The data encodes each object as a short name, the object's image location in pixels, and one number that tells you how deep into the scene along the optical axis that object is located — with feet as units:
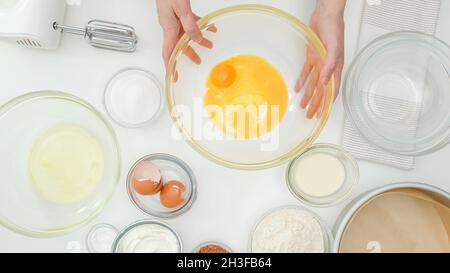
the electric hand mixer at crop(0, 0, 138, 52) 2.81
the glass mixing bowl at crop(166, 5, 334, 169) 3.00
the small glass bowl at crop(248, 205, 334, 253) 3.05
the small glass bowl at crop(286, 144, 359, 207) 3.10
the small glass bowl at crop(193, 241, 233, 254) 3.05
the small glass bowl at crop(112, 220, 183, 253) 2.98
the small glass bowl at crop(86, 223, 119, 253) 3.04
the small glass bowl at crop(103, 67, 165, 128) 3.10
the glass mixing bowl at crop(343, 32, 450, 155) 3.19
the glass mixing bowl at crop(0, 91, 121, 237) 2.90
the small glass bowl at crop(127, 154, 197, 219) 3.03
